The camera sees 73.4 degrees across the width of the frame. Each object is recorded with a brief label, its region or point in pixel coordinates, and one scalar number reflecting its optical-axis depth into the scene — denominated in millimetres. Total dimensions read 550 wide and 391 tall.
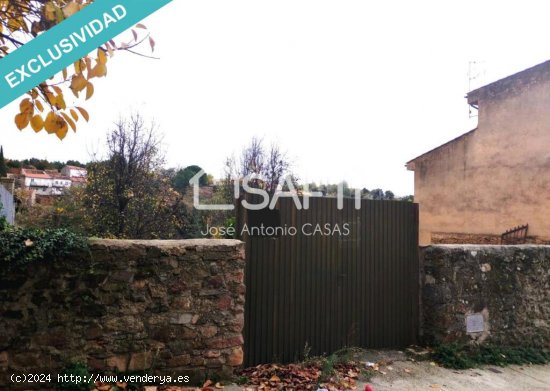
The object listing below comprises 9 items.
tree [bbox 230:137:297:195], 21562
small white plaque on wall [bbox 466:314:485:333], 4824
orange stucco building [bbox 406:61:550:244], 10172
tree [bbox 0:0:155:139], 1763
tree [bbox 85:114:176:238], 12422
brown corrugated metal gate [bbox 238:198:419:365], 4094
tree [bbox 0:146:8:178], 22323
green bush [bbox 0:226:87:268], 3036
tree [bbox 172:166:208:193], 18741
